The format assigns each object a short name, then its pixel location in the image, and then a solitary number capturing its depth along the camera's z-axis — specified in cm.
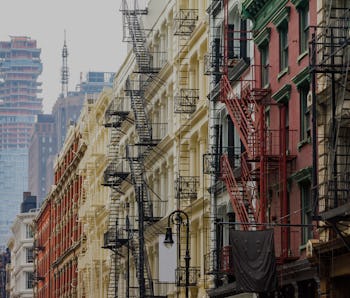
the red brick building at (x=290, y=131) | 4231
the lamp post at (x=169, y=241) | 4981
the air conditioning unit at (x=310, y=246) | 3907
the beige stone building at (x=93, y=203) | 9824
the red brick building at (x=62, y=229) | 11875
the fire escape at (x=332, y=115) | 3616
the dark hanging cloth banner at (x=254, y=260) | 4156
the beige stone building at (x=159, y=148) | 6166
